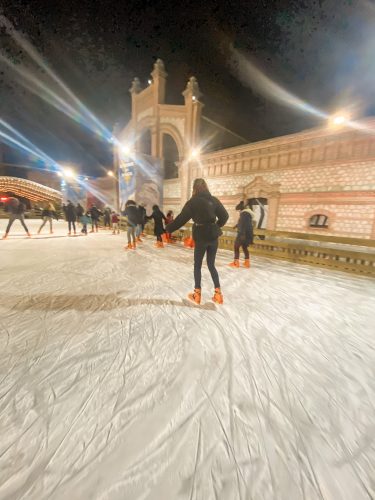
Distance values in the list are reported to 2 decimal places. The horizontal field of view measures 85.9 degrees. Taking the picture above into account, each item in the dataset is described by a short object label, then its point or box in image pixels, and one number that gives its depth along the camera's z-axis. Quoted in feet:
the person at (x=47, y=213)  34.65
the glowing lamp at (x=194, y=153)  42.55
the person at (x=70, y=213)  33.47
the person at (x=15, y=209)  25.46
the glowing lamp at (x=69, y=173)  74.54
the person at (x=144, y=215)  30.17
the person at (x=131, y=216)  23.04
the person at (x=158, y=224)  26.75
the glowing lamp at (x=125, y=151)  45.33
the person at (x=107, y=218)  48.34
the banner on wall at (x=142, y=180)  45.01
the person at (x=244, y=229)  17.21
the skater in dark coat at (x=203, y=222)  9.71
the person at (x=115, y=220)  42.44
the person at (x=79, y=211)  42.34
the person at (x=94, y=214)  42.38
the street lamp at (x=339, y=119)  24.93
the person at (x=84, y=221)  36.36
